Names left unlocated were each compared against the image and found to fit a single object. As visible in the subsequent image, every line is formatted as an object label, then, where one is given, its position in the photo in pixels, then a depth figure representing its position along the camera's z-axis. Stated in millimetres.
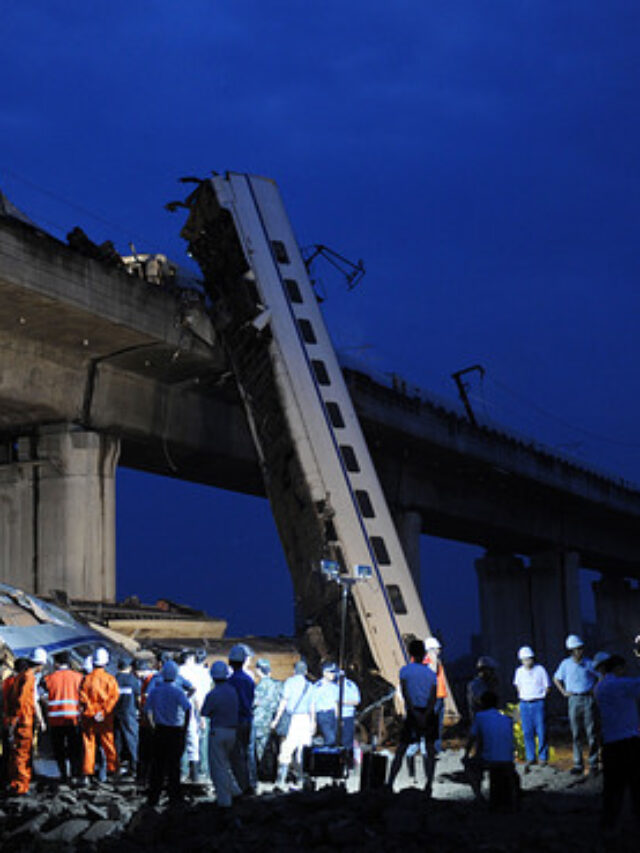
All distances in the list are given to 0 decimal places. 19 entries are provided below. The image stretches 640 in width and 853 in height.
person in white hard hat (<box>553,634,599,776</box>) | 15258
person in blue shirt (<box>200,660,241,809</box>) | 12406
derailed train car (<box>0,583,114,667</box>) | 16422
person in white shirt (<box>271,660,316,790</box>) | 15367
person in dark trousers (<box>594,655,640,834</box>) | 10453
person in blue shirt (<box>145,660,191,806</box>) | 12922
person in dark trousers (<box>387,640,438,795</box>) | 13141
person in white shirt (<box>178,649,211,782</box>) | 15586
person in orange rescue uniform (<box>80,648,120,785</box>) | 14719
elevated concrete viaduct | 23016
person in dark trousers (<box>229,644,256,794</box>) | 12844
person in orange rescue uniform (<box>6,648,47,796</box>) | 13898
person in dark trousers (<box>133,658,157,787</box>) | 15250
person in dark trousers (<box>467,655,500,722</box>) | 14367
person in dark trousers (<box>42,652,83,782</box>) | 14781
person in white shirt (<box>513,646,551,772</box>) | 15805
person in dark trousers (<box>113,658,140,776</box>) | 15617
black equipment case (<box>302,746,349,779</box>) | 13867
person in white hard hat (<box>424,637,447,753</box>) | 16092
